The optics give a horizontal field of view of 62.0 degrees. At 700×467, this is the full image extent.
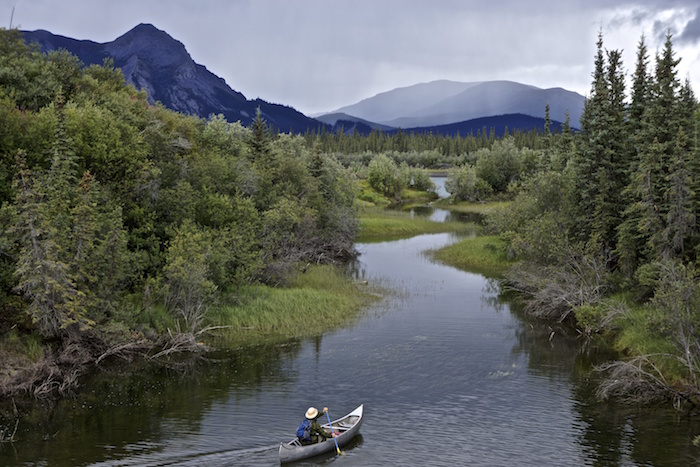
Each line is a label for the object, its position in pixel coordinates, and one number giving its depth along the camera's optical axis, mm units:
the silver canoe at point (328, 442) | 22438
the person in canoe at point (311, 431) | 23016
